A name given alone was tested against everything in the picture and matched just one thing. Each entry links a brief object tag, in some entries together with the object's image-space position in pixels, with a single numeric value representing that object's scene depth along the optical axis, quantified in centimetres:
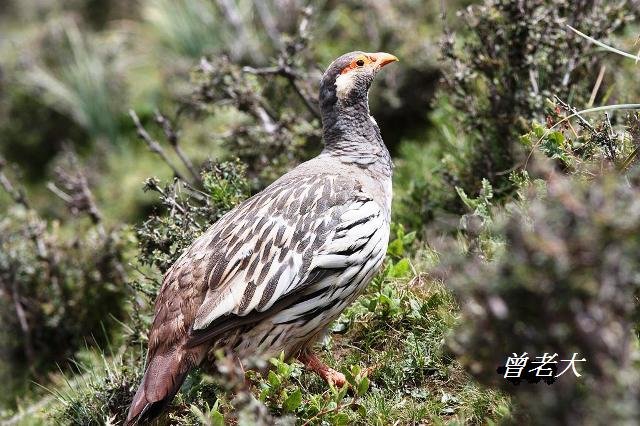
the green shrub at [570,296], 497
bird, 821
